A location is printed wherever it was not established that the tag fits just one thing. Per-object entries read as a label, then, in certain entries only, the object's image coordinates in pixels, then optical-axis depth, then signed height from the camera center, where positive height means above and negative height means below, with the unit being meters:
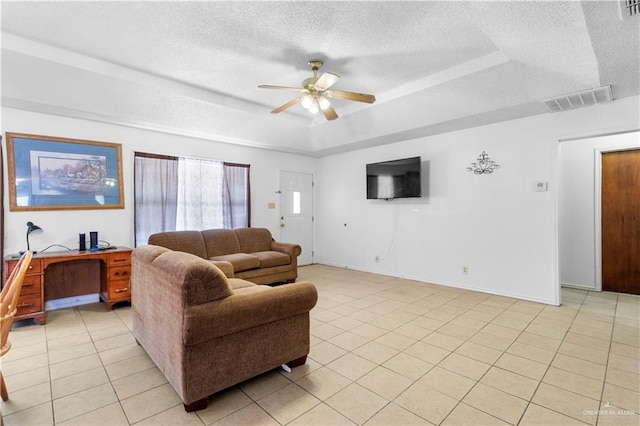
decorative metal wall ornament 4.50 +0.66
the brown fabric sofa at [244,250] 4.48 -0.66
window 4.62 +0.29
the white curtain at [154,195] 4.57 +0.26
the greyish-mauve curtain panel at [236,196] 5.53 +0.28
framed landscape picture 3.68 +0.52
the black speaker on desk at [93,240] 3.95 -0.37
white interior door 6.50 -0.02
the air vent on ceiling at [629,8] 2.01 +1.37
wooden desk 3.29 -0.78
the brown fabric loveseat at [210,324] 1.83 -0.77
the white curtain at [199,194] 5.04 +0.29
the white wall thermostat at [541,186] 4.02 +0.29
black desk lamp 3.68 -0.18
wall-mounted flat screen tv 5.15 +0.55
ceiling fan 3.06 +1.28
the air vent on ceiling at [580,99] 3.31 +1.26
